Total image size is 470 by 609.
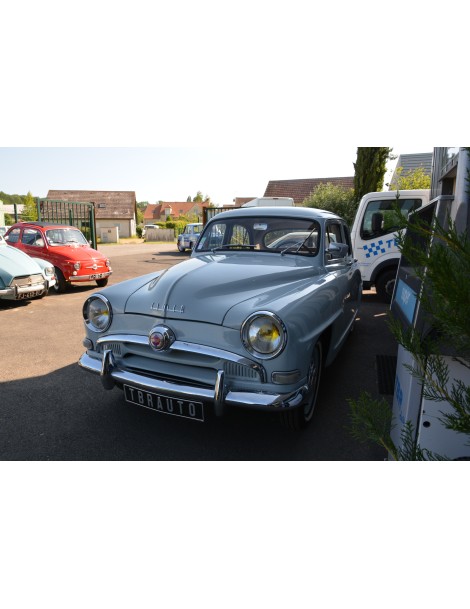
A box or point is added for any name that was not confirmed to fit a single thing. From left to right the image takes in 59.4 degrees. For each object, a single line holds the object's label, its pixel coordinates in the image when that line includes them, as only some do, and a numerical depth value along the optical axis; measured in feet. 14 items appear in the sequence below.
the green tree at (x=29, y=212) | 110.32
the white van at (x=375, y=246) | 25.84
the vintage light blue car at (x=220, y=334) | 8.73
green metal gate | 51.04
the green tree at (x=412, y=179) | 51.05
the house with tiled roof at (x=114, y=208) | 146.30
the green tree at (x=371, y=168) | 48.73
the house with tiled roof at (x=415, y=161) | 66.79
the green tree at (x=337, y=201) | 54.87
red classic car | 31.09
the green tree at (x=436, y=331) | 3.96
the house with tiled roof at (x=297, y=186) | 98.31
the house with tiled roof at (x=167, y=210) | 275.18
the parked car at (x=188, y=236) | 73.46
